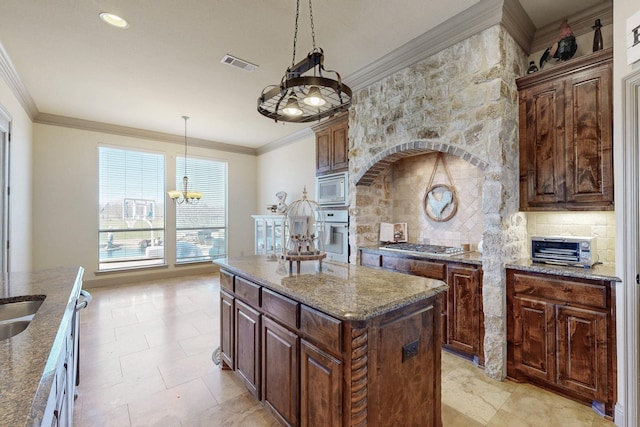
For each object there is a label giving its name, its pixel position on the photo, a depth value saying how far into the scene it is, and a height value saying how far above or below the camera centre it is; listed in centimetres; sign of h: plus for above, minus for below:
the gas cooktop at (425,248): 305 -39
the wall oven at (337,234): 411 -28
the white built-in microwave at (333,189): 416 +38
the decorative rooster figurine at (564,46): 244 +142
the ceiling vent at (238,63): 324 +175
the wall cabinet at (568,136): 220 +63
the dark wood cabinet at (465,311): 268 -92
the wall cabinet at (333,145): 422 +106
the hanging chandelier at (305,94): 174 +79
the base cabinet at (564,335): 204 -93
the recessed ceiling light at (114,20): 253 +175
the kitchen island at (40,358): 75 -48
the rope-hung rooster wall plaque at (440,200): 346 +17
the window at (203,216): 658 -1
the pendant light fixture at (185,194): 552 +40
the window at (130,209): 571 +14
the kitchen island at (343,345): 139 -72
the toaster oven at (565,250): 222 -30
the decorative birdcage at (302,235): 212 -15
